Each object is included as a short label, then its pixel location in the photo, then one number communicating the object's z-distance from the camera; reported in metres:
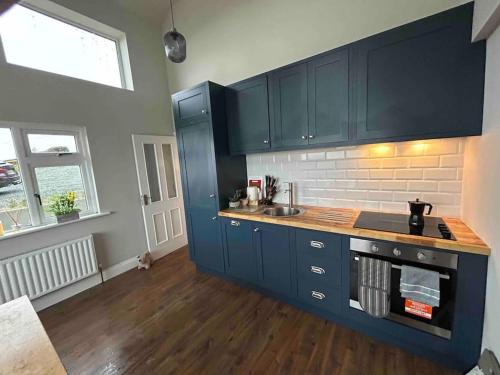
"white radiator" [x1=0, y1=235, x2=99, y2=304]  2.01
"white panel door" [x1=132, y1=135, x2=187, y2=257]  3.12
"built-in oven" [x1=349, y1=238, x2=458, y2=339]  1.29
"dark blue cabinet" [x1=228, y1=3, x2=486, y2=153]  1.31
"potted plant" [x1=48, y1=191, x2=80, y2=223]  2.35
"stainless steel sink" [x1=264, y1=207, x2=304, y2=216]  2.28
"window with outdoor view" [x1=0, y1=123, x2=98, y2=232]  2.10
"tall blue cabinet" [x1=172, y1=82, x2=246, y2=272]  2.31
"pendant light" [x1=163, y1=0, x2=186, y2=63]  1.66
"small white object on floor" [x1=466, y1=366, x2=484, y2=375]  1.09
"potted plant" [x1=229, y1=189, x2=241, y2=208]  2.43
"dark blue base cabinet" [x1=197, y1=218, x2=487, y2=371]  1.26
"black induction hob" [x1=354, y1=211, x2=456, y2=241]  1.39
